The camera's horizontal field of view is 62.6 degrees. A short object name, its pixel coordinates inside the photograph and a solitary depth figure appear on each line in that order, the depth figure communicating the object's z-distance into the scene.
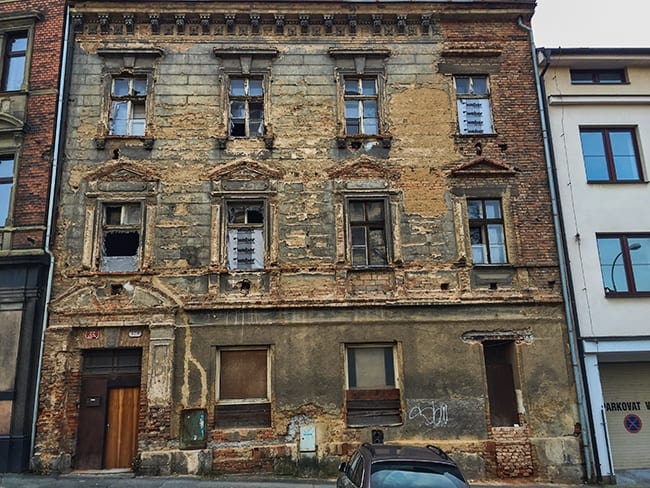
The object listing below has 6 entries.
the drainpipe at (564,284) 12.10
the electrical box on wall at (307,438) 11.88
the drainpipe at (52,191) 11.94
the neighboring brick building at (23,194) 11.76
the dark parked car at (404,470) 6.53
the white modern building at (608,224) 12.65
